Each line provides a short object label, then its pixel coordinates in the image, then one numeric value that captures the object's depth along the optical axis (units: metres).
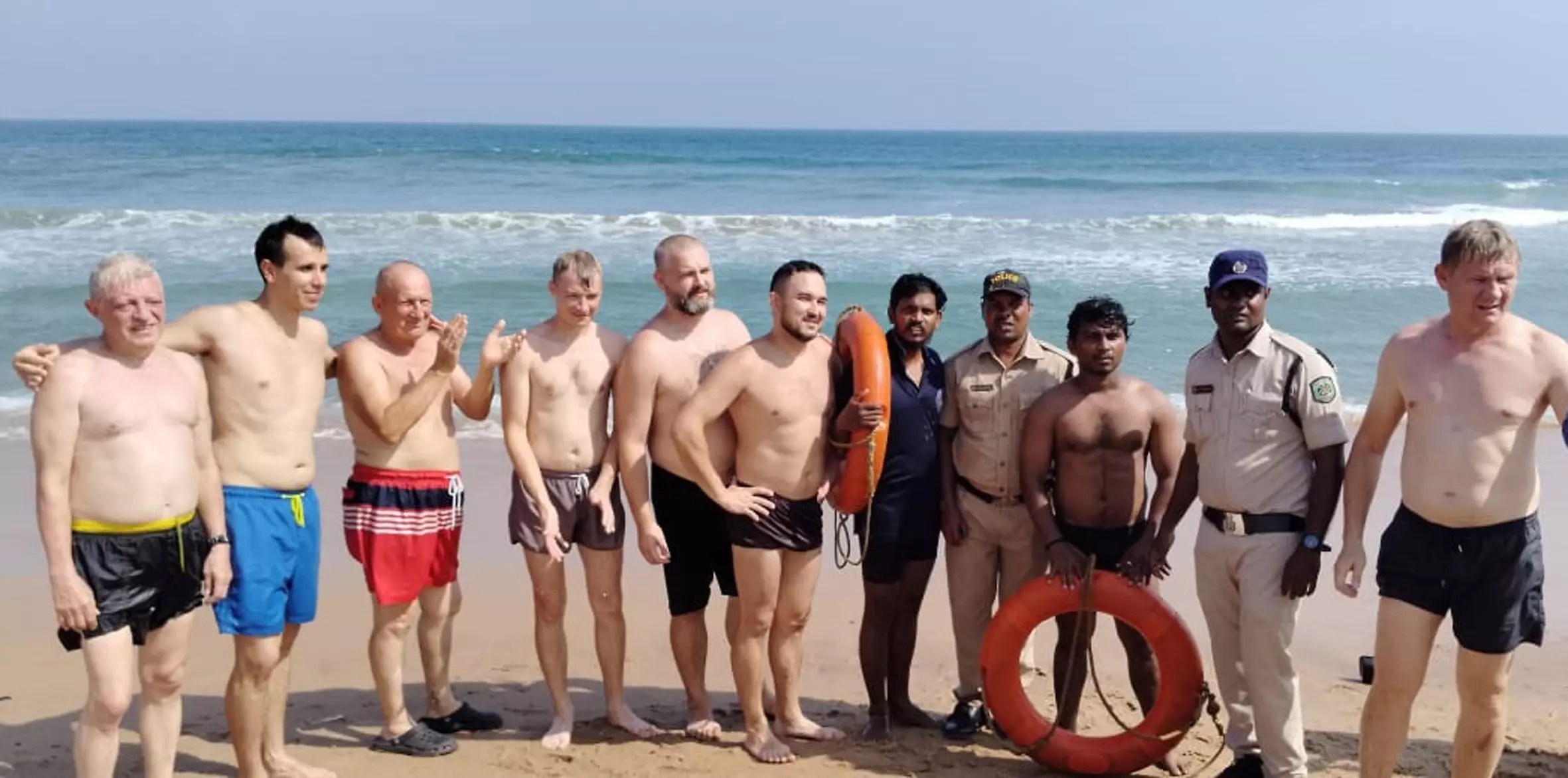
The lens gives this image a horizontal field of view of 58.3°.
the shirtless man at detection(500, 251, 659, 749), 5.46
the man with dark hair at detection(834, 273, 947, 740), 5.61
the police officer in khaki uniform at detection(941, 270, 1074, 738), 5.49
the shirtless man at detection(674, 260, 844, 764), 5.26
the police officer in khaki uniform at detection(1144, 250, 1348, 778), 4.83
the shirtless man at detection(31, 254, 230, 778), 4.20
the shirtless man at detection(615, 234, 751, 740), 5.49
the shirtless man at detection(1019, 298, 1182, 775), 5.20
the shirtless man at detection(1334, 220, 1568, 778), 4.39
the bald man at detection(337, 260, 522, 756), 5.28
